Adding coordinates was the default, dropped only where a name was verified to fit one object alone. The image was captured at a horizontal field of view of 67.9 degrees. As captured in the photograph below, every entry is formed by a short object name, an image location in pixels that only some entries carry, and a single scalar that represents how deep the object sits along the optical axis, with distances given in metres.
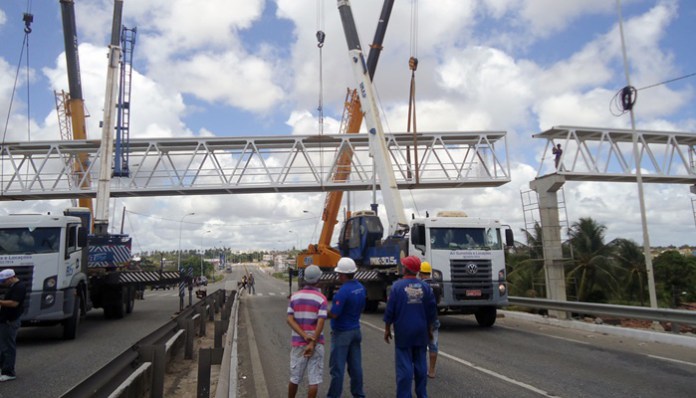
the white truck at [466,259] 13.38
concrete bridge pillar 21.17
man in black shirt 8.18
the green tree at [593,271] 28.56
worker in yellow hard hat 7.91
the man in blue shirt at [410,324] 5.96
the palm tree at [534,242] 33.66
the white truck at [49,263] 11.73
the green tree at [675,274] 36.40
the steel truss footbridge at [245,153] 28.36
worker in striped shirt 5.77
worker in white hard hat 5.92
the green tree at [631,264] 31.64
